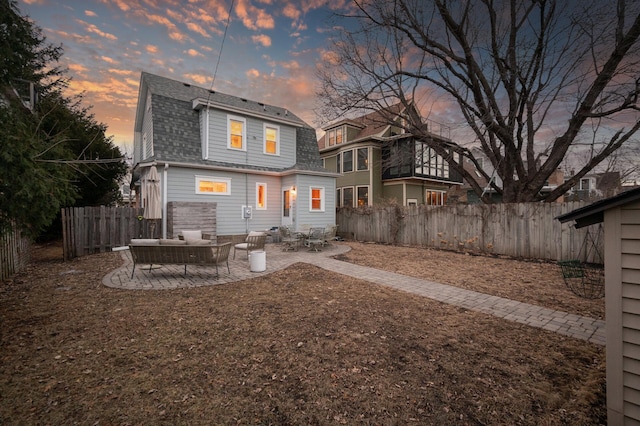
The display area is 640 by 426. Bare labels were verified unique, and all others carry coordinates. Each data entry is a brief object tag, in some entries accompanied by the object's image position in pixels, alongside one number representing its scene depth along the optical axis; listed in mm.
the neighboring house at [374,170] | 21312
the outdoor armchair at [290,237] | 11461
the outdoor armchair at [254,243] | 8648
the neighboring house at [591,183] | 22344
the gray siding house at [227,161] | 12016
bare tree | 9367
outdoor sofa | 6375
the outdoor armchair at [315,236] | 11555
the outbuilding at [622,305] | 2223
